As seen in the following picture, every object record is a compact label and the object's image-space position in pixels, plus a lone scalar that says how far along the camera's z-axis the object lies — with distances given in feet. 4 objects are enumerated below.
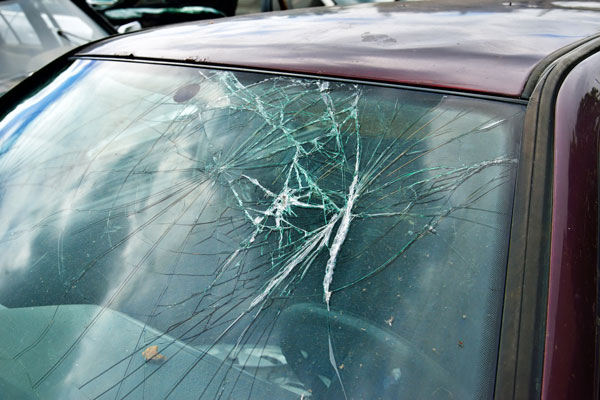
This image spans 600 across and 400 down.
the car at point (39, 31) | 11.84
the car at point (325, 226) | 3.08
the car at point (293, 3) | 15.61
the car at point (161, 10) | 19.19
